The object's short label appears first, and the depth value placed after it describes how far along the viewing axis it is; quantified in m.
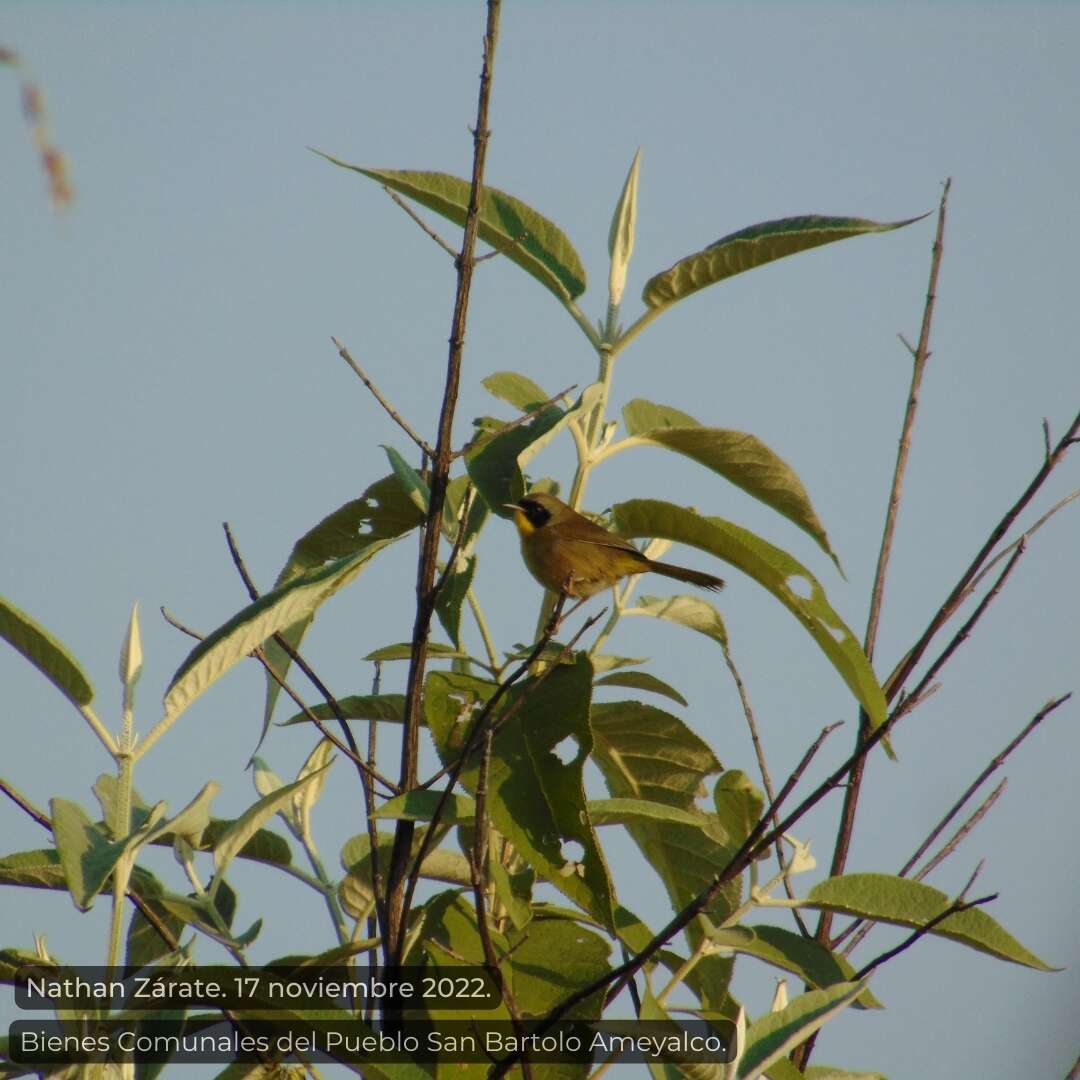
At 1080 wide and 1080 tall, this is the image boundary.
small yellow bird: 8.59
